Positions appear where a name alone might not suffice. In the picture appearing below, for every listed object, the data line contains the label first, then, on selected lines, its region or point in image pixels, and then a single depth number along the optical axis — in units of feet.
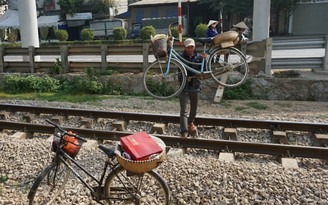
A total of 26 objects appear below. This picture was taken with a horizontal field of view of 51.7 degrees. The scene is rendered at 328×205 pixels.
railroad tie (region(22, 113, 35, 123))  27.27
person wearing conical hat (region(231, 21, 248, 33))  23.04
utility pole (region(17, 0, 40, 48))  43.50
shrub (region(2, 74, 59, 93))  37.96
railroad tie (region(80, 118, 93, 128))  25.38
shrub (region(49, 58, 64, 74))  39.86
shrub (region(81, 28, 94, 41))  110.01
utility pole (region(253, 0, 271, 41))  37.04
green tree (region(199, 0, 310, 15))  106.42
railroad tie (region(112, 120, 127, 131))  24.58
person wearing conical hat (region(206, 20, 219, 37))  29.00
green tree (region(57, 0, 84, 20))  135.20
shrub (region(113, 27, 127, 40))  104.52
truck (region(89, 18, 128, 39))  117.08
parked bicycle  13.65
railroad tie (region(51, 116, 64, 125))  26.40
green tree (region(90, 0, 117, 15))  138.88
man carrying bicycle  21.93
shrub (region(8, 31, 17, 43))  119.32
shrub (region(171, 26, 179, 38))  85.64
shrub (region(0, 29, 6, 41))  137.02
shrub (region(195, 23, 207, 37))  95.03
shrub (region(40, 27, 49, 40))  130.50
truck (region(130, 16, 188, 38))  112.27
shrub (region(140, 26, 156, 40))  95.46
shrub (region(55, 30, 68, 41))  116.16
